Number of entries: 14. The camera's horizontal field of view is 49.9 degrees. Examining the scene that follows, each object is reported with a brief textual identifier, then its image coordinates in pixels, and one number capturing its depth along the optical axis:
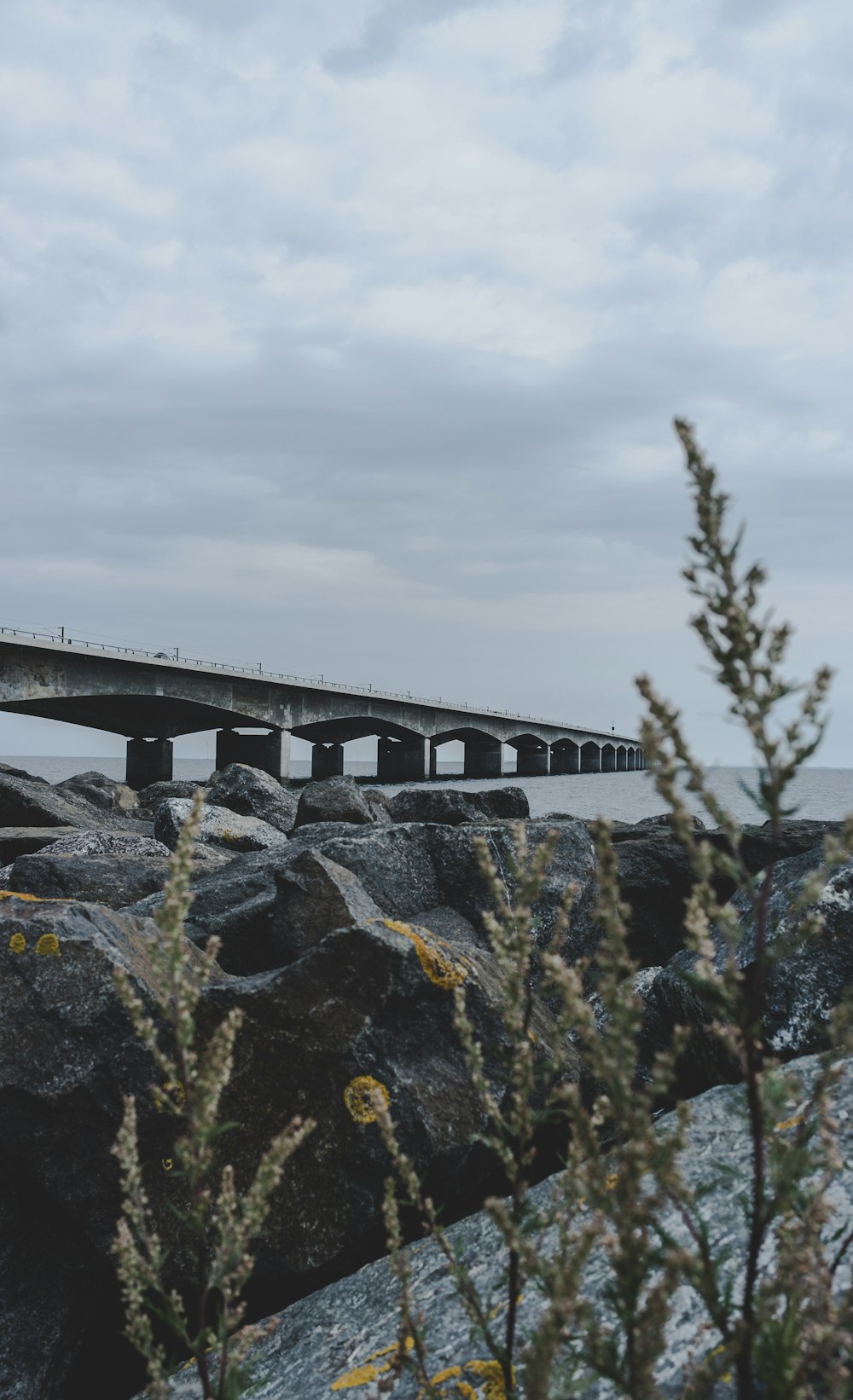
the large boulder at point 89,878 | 8.20
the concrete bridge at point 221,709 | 43.78
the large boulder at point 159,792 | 26.21
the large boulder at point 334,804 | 16.88
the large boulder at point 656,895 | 8.18
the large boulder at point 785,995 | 4.62
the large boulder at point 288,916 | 5.92
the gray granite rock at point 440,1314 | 2.49
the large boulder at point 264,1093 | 4.14
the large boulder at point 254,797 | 19.20
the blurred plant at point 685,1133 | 1.58
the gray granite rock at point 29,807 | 16.14
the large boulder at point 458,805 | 14.33
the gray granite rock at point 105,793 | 25.56
